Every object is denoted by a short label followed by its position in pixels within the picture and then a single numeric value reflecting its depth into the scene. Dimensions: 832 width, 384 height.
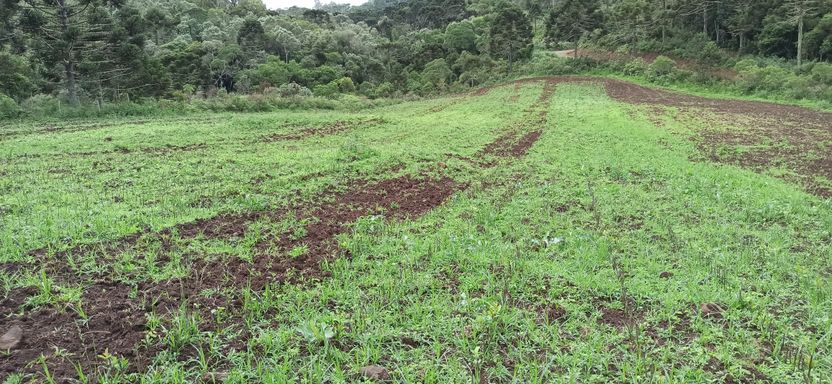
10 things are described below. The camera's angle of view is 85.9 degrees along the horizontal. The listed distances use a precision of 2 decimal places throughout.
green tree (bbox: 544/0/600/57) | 49.72
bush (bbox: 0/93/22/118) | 20.84
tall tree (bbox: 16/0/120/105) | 22.83
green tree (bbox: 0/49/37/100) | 27.38
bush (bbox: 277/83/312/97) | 35.19
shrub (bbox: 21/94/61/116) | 22.03
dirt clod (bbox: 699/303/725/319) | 4.52
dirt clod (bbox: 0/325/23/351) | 3.80
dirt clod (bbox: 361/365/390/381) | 3.60
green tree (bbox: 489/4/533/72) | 50.47
